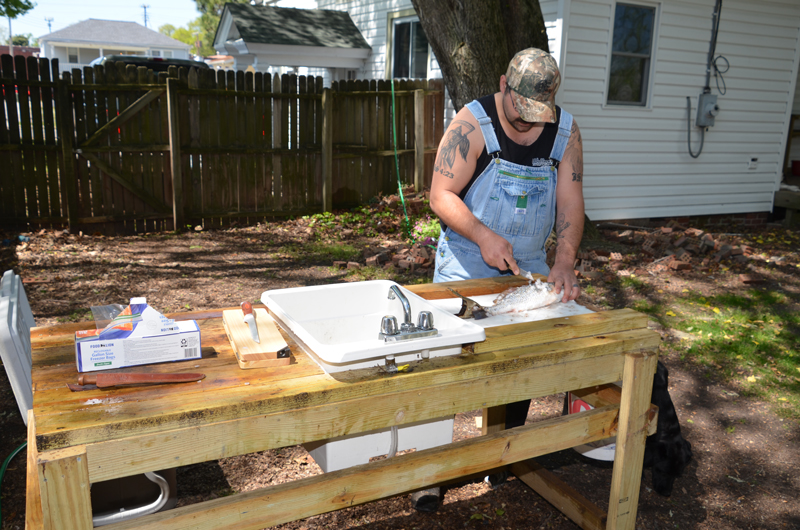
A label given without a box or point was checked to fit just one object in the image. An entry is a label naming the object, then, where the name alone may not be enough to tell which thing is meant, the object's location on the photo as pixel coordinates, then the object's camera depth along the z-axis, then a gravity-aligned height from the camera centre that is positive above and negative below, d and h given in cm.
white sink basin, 195 -68
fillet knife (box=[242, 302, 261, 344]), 200 -64
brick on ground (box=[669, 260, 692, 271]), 736 -154
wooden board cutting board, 187 -68
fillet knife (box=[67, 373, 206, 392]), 167 -71
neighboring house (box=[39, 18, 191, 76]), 6266 +793
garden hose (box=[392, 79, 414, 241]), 981 -68
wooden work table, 153 -81
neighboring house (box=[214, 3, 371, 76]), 1366 +190
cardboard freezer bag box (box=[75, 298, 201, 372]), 175 -63
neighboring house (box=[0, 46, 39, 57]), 6472 +770
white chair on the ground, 233 -98
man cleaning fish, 287 -29
